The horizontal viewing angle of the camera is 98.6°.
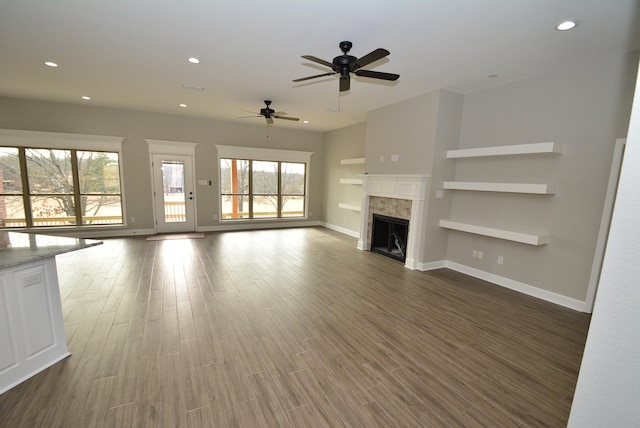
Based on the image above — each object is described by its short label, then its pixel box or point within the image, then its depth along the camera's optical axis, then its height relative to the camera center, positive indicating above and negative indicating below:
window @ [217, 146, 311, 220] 7.77 -0.27
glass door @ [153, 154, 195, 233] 6.97 -0.55
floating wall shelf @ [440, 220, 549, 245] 3.54 -0.69
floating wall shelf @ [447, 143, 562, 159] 3.37 +0.46
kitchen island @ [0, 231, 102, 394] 1.89 -1.03
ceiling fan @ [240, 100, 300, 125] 5.21 +1.18
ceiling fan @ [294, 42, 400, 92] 2.73 +1.16
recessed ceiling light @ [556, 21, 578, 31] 2.46 +1.46
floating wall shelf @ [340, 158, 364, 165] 6.64 +0.43
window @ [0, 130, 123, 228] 5.79 -0.43
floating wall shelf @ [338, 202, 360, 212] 6.90 -0.72
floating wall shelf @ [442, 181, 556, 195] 3.44 -0.04
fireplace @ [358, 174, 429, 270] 4.68 -0.45
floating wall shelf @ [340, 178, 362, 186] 6.71 -0.06
